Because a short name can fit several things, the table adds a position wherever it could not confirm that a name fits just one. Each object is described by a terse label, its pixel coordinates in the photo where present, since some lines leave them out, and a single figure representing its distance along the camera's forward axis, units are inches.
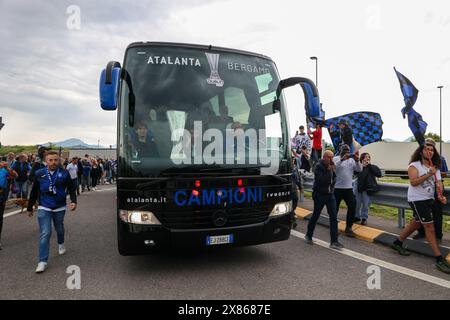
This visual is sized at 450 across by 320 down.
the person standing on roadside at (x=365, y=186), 283.7
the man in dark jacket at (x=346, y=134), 341.4
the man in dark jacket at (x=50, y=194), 195.9
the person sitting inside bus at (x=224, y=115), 175.8
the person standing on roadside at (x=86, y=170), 725.6
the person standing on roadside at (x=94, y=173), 792.9
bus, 159.2
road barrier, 259.1
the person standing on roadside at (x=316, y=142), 458.0
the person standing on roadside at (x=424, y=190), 188.5
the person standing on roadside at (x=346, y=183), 257.1
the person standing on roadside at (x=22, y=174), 438.9
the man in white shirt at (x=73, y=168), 549.4
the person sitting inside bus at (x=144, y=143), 159.8
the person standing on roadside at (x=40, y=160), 345.1
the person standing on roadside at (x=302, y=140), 490.3
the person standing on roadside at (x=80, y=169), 704.4
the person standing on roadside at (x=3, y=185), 240.4
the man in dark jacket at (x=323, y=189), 231.1
